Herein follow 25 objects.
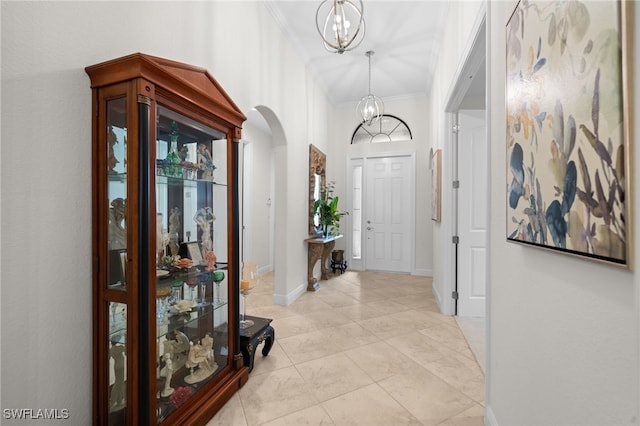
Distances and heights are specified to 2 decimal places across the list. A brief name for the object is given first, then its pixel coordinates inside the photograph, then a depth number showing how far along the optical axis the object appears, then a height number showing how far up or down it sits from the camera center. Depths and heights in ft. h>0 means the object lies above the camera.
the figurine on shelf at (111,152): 4.45 +0.90
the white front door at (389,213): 18.61 -0.10
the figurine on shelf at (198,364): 5.61 -2.92
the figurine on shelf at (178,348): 5.13 -2.38
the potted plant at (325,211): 15.90 +0.04
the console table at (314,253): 14.31 -1.99
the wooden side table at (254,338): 7.04 -3.08
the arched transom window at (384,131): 18.84 +5.10
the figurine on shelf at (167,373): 4.92 -2.66
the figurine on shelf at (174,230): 5.22 -0.31
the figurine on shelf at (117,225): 4.36 -0.17
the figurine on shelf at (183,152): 5.54 +1.12
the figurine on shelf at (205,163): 6.02 +1.01
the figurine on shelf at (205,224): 5.99 -0.23
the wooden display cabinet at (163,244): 4.14 -0.51
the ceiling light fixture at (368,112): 13.46 +4.54
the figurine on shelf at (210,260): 6.11 -0.96
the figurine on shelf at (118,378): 4.35 -2.39
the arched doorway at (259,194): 17.93 +1.12
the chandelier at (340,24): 6.52 +7.11
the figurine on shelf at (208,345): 5.94 -2.63
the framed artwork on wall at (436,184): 12.57 +1.18
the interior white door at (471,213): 11.06 -0.08
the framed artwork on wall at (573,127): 2.33 +0.80
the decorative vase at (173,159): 5.19 +0.95
